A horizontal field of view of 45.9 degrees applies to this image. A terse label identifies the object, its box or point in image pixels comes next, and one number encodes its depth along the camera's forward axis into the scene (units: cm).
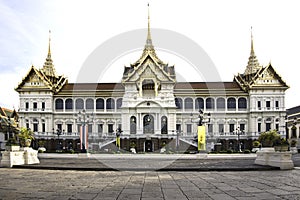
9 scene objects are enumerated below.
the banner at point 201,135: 3259
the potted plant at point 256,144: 5403
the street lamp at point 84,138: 3663
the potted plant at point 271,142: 1881
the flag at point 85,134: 3656
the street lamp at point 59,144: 6106
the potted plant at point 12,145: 1978
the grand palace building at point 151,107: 5944
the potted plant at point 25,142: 2189
